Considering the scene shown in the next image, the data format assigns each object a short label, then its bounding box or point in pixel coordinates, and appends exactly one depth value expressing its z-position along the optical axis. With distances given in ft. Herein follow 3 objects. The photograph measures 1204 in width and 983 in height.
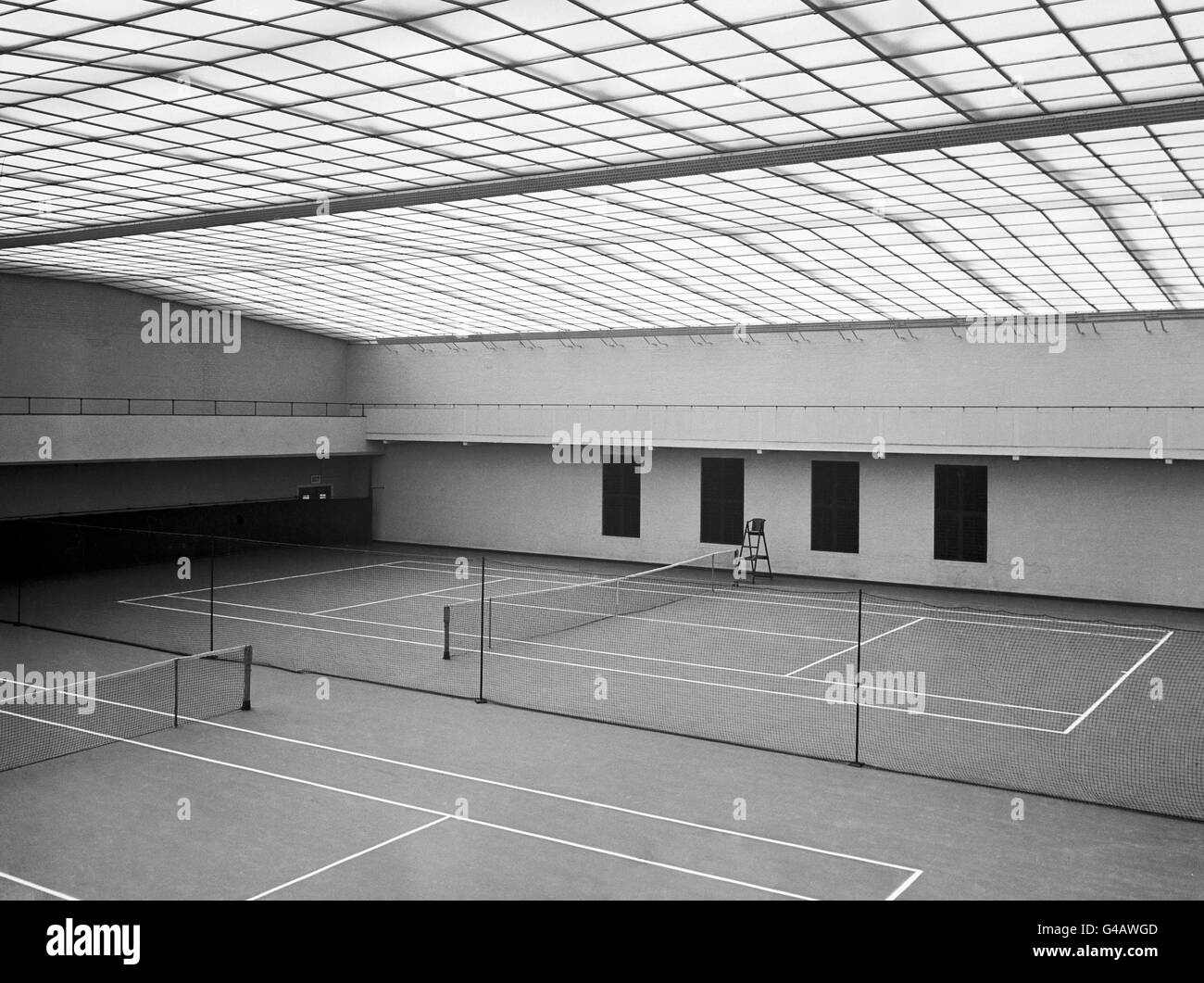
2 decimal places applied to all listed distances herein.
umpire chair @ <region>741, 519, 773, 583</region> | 127.95
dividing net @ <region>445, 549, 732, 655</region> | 94.99
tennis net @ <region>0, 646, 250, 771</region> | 60.13
